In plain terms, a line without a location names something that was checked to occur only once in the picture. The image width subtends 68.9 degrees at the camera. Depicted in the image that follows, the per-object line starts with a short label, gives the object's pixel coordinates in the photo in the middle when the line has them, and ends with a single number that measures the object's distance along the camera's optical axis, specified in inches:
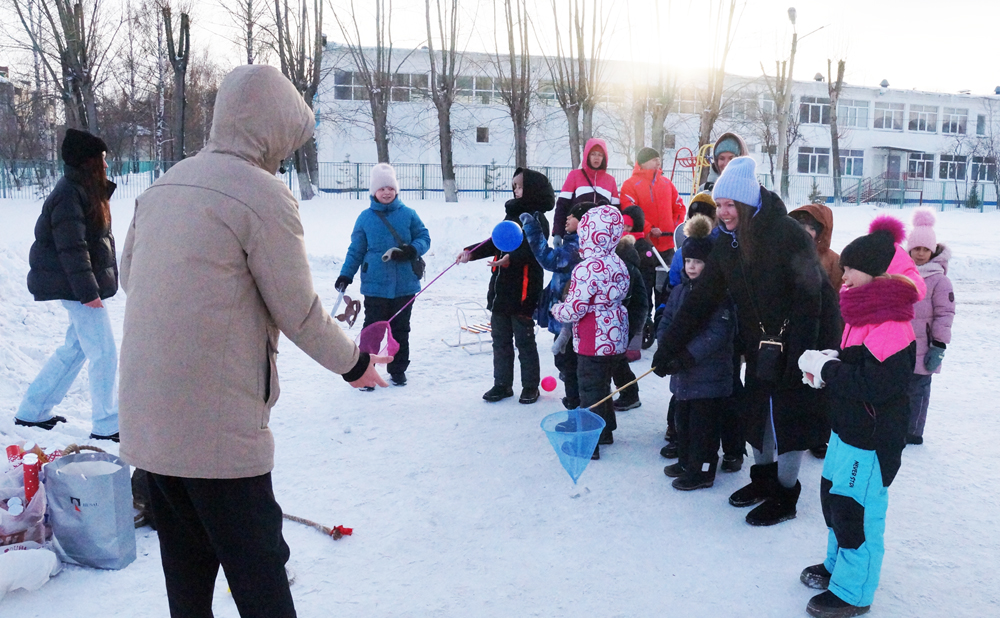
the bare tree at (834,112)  1355.8
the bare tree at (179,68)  780.0
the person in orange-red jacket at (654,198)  283.0
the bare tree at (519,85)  798.5
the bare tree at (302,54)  925.2
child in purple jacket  196.2
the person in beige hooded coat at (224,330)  80.4
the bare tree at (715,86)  740.0
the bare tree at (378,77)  941.2
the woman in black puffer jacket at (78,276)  187.8
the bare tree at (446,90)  896.3
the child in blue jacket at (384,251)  252.7
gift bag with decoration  130.0
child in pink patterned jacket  190.1
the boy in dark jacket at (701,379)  166.9
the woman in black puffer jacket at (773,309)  147.6
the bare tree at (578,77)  759.7
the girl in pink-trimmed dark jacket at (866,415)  118.0
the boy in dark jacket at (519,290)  231.5
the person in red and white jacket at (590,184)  259.1
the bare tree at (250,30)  955.5
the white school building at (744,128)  1339.8
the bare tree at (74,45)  786.2
